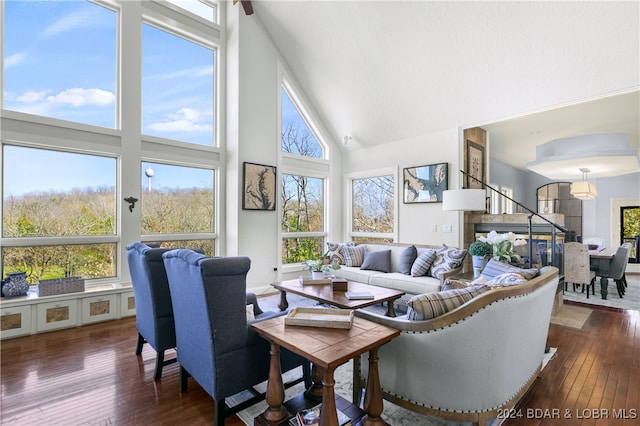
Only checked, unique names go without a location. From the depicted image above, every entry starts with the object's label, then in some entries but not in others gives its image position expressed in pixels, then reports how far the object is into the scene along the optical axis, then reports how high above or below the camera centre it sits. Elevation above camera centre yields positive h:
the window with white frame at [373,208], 5.92 +0.14
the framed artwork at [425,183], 5.01 +0.54
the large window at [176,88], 4.59 +1.98
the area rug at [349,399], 1.93 -1.27
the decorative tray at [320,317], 1.71 -0.58
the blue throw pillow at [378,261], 4.70 -0.70
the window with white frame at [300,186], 5.84 +0.58
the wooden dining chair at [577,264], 4.68 -0.75
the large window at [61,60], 3.68 +1.95
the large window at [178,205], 4.55 +0.17
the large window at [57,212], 3.64 +0.05
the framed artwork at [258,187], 5.07 +0.48
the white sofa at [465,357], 1.56 -0.75
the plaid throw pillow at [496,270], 2.18 -0.43
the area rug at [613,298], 4.55 -1.31
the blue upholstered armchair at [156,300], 2.35 -0.66
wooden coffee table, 3.01 -0.84
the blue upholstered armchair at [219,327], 1.73 -0.66
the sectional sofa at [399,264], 3.94 -0.70
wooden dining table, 4.82 -0.79
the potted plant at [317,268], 3.89 -0.66
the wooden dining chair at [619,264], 4.80 -0.75
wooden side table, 1.38 -0.62
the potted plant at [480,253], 3.45 -0.43
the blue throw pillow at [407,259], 4.42 -0.63
